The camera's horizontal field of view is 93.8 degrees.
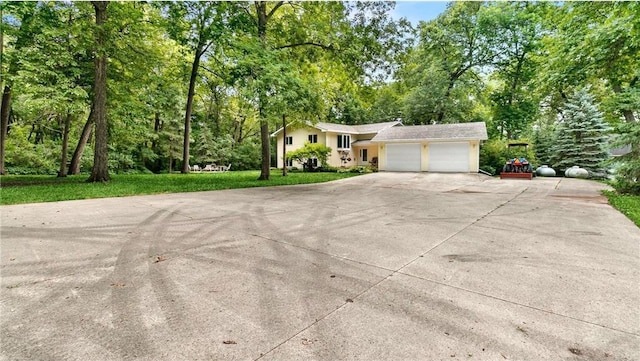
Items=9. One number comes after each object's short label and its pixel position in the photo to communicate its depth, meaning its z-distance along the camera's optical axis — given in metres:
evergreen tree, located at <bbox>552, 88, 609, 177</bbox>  17.77
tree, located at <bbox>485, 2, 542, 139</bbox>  22.95
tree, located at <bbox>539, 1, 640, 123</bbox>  7.38
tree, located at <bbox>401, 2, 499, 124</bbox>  25.22
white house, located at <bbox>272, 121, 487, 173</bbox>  19.34
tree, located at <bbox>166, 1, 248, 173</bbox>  10.24
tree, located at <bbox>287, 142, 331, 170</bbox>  23.00
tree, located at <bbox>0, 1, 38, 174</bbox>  8.95
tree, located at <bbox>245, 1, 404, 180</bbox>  11.57
